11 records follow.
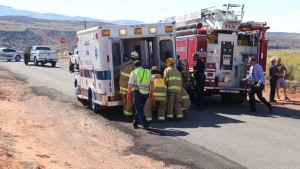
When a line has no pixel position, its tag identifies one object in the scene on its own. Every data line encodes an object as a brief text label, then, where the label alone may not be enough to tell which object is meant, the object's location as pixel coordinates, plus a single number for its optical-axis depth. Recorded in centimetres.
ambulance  1186
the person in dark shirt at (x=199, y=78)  1401
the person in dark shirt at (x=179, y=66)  1400
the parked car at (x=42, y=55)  3916
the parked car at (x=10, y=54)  4853
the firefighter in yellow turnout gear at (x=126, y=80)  1176
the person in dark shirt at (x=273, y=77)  1664
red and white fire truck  1494
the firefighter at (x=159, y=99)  1163
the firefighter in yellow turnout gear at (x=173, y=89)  1182
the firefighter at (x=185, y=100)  1239
